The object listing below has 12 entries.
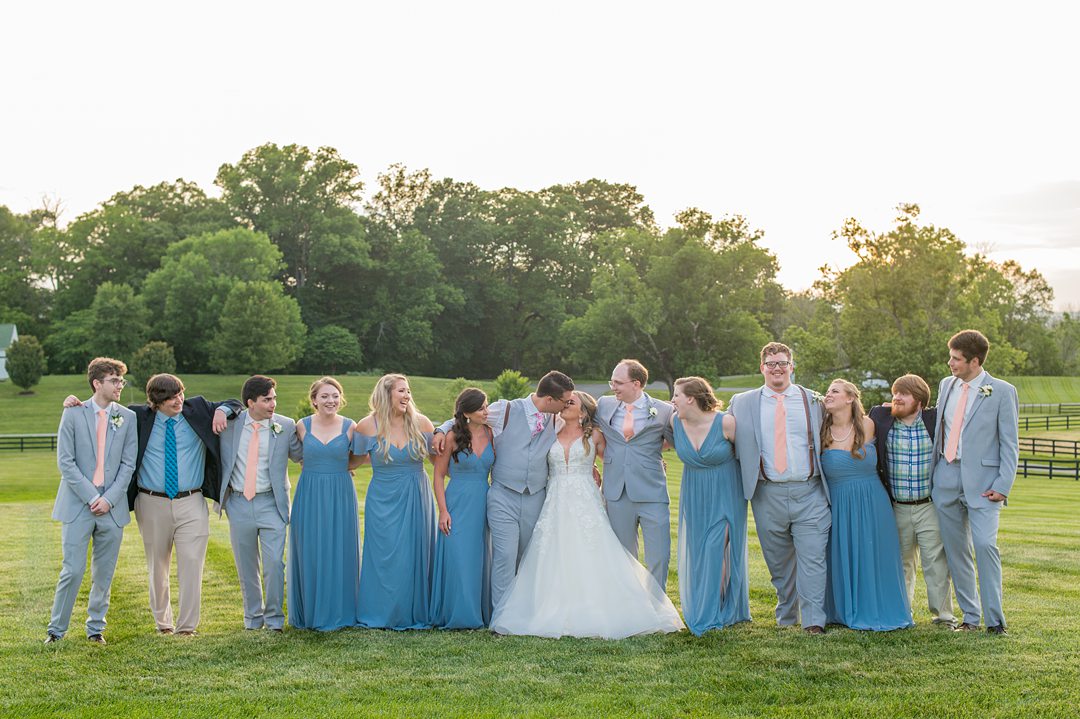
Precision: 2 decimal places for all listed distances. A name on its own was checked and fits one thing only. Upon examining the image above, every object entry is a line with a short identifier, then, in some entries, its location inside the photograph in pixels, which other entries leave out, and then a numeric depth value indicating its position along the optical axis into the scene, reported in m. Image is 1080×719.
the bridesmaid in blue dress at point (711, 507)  7.85
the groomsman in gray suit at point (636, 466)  8.07
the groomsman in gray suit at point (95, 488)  7.64
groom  8.12
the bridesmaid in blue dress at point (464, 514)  8.07
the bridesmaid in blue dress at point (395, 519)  8.04
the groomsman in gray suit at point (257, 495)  7.96
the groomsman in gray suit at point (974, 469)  7.46
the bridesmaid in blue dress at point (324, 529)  8.03
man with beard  7.84
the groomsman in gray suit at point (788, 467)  7.75
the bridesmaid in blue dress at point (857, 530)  7.69
